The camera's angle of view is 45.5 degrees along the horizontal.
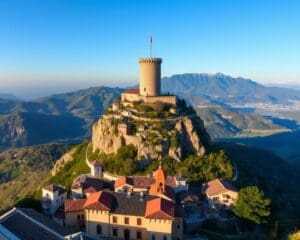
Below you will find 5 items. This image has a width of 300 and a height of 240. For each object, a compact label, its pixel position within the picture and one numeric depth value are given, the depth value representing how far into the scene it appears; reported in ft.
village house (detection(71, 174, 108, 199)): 174.91
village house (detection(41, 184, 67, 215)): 164.60
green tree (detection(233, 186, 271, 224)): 158.71
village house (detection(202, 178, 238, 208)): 177.27
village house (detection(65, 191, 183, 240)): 131.44
